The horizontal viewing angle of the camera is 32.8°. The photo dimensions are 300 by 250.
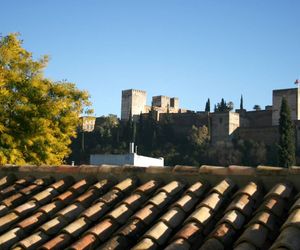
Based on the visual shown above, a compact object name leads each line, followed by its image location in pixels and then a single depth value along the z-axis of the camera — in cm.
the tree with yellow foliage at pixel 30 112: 1559
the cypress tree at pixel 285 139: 5903
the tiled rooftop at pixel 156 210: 428
